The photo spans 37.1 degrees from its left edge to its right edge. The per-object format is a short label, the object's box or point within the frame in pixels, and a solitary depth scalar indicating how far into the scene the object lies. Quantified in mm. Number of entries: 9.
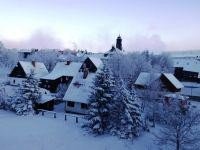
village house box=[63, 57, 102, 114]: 44781
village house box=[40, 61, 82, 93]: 63200
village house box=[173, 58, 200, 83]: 89912
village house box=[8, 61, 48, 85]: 67250
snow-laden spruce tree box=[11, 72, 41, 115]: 41781
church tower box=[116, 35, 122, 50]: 122250
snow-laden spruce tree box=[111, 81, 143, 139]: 33469
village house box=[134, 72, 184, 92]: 55406
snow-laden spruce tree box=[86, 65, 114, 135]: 35094
